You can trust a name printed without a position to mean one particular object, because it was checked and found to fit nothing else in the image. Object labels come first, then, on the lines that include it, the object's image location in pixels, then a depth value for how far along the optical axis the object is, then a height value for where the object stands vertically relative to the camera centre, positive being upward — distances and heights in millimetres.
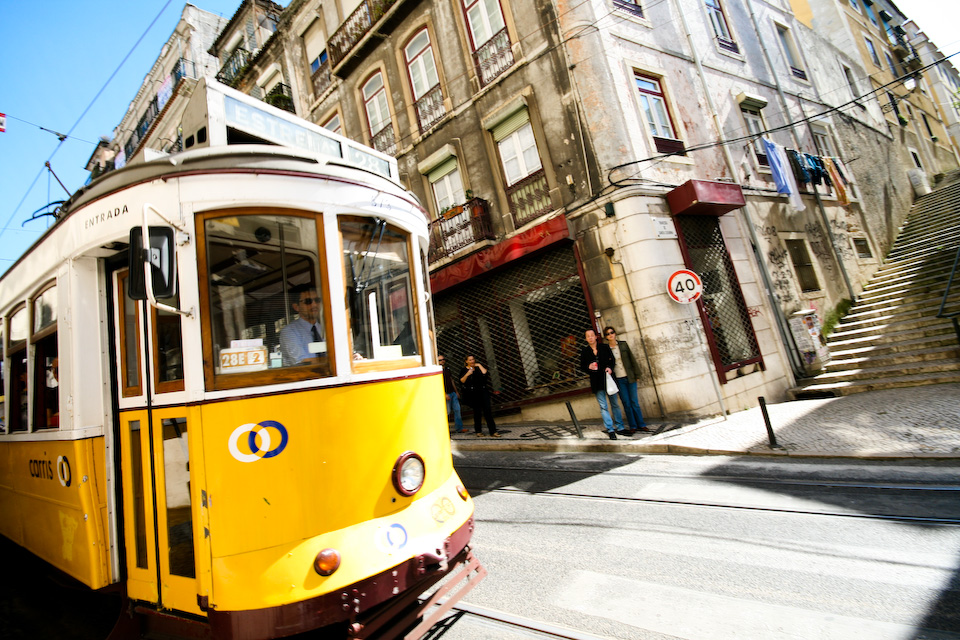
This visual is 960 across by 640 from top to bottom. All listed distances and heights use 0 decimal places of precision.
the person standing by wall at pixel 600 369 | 7910 +162
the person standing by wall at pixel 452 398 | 10742 +270
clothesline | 11781 +4505
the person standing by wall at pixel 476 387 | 9930 +369
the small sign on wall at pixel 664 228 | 9156 +2630
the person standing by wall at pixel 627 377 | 8008 -64
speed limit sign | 8188 +1287
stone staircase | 8680 -287
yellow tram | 2438 +358
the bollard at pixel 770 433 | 6082 -1136
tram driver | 2727 +639
